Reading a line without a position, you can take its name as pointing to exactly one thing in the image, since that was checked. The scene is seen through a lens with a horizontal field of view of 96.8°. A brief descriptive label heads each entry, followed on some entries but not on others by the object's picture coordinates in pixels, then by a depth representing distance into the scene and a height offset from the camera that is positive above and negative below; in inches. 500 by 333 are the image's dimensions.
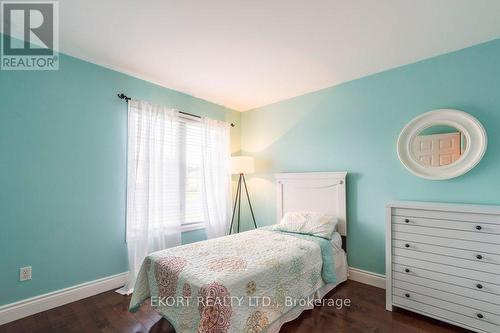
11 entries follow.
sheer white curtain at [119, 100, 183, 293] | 104.7 -6.8
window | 125.3 -2.7
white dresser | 67.9 -32.0
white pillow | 102.4 -27.0
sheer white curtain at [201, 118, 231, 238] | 136.1 -4.9
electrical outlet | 79.6 -37.7
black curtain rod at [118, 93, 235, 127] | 104.2 +34.0
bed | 57.5 -34.3
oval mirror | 82.4 +9.5
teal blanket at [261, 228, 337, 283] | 90.2 -38.5
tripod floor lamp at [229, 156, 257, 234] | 143.0 +2.2
